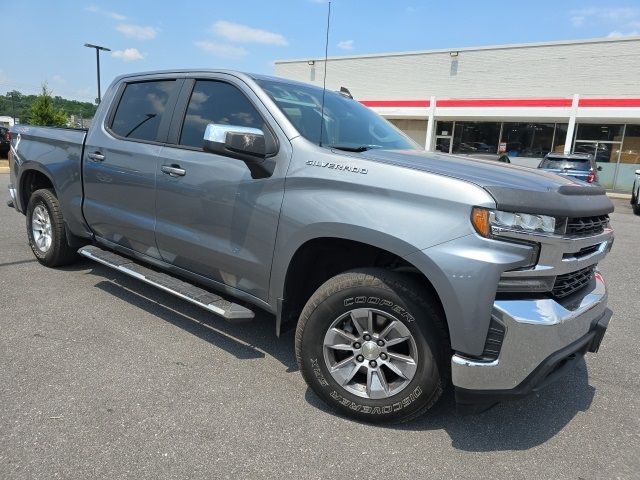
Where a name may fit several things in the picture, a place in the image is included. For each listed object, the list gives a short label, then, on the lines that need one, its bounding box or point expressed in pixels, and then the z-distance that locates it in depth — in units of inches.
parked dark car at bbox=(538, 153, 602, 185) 543.5
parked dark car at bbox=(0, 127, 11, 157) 858.1
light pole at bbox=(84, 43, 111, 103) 1135.5
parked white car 585.2
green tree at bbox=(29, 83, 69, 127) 1193.4
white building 889.5
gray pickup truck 92.9
